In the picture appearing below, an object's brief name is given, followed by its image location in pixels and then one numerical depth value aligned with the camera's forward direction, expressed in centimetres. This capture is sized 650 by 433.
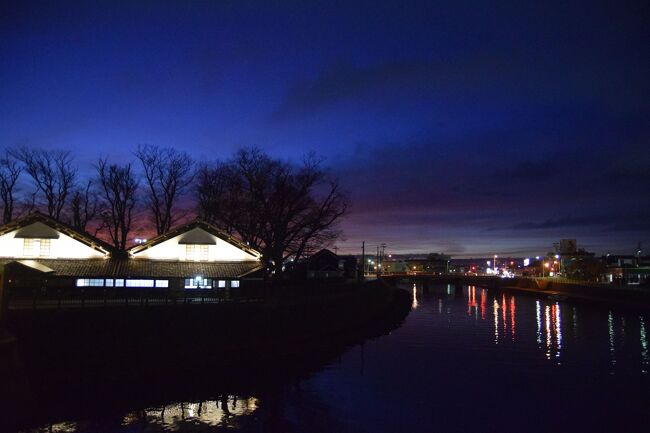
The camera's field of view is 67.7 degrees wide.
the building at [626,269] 10750
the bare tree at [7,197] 5688
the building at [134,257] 3662
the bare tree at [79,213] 6209
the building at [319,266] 7068
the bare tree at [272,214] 5856
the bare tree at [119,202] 6072
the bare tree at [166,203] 6194
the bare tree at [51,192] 5829
